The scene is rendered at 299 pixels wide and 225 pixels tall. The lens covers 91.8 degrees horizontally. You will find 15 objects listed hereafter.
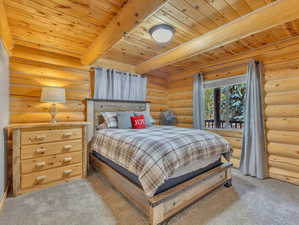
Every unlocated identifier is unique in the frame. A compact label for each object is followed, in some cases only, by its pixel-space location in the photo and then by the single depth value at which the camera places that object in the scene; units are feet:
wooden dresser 6.26
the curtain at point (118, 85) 10.25
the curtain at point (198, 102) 11.30
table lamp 7.52
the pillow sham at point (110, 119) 9.08
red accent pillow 9.08
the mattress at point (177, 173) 4.90
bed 4.49
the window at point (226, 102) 10.55
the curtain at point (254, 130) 8.07
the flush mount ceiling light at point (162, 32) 6.66
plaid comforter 4.50
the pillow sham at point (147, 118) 10.04
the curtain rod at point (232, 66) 8.54
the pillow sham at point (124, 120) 9.00
